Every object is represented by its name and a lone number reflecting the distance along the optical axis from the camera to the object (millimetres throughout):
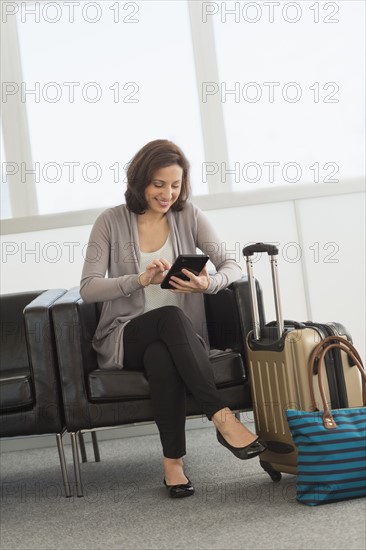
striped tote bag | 2451
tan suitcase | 2654
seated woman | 2811
